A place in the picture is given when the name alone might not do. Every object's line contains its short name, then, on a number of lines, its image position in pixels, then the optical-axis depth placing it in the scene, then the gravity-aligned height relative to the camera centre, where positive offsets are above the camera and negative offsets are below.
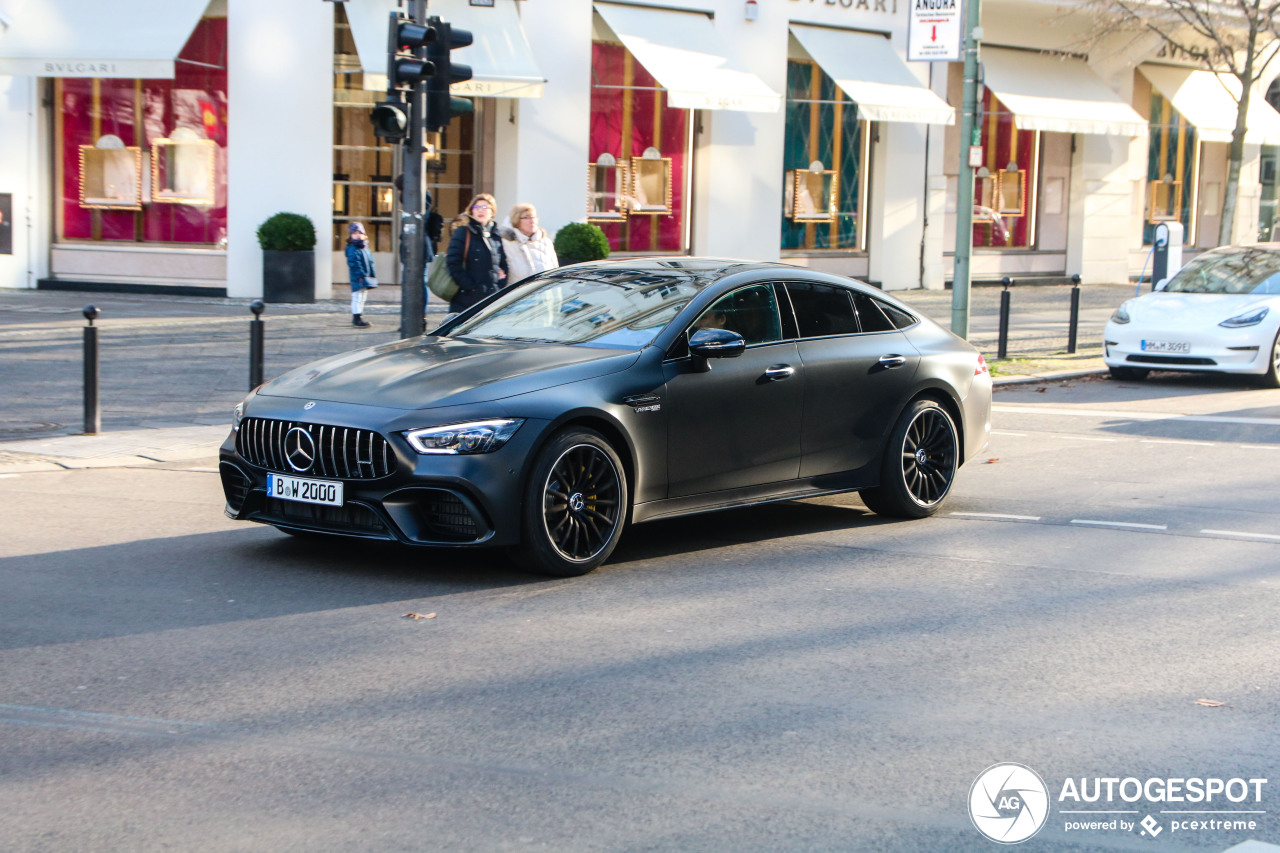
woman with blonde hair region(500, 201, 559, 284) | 13.65 +0.06
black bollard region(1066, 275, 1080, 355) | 18.98 -0.68
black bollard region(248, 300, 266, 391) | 12.05 -0.85
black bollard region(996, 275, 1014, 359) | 17.81 -0.66
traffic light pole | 12.48 +0.26
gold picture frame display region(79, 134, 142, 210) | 21.89 +0.91
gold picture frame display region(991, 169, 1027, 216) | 30.00 +1.43
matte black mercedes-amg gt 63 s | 6.84 -0.78
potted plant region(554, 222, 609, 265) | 21.84 +0.14
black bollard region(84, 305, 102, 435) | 11.27 -1.07
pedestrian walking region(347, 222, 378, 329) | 18.45 -0.30
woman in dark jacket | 13.38 -0.09
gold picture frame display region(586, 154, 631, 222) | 23.78 +1.01
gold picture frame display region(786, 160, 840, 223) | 26.12 +1.13
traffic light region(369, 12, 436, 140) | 12.23 +1.41
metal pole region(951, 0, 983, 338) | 17.20 +1.05
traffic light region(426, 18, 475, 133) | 12.55 +1.46
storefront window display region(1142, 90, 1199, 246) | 33.00 +2.29
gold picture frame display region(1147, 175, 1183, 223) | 33.47 +1.53
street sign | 17.11 +2.62
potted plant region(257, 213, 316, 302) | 20.94 -0.17
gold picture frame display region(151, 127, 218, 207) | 21.69 +1.02
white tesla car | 16.05 -0.55
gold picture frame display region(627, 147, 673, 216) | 24.31 +1.11
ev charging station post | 21.11 +0.30
